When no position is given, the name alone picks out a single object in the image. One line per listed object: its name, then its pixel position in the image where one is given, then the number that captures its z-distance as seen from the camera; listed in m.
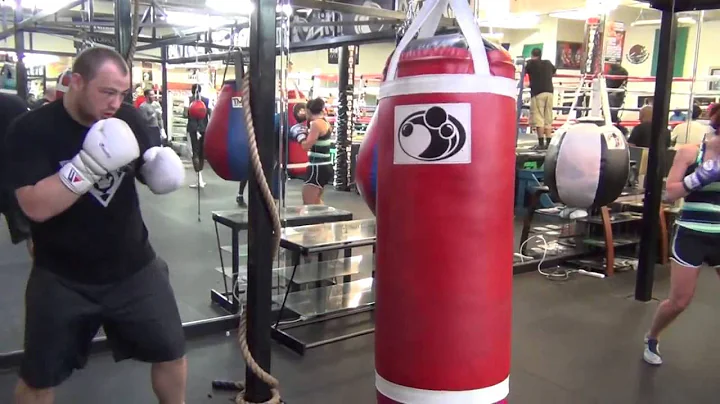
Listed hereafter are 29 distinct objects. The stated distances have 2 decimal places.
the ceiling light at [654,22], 12.87
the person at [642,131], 7.24
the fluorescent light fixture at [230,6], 4.65
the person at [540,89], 8.02
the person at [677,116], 11.06
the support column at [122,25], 2.84
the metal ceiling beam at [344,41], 4.60
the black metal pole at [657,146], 4.27
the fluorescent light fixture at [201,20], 6.28
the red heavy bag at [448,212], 1.37
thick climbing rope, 2.18
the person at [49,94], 5.26
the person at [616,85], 8.57
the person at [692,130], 6.36
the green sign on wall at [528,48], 14.49
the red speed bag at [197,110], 7.14
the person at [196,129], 7.80
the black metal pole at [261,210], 2.32
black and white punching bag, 3.83
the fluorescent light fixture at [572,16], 12.56
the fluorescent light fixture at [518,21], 11.86
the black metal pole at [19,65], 5.55
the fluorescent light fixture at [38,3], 6.90
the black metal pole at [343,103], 9.09
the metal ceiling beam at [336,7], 3.51
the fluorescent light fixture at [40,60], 15.12
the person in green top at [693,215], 2.99
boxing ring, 7.98
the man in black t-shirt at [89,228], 1.73
